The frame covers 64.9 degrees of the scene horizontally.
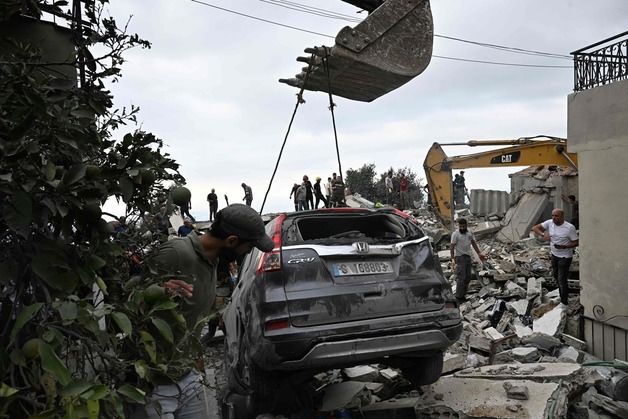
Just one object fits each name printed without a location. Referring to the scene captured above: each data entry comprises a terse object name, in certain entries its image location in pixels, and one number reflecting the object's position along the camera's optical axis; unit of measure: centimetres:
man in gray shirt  1016
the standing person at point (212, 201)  2086
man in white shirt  857
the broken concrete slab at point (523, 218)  1590
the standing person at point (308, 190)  2020
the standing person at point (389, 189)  2466
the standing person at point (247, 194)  2014
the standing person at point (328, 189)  2055
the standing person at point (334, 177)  2064
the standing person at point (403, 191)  2392
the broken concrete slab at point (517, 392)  404
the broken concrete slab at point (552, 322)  767
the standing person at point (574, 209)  1411
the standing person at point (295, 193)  2062
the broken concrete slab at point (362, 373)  540
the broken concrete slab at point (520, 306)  908
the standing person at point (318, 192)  2025
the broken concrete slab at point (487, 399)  386
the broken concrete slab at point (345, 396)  445
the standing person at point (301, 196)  2023
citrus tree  107
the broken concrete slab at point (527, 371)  449
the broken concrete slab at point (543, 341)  696
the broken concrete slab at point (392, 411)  416
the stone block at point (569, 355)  646
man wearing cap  254
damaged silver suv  372
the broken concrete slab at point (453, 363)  525
